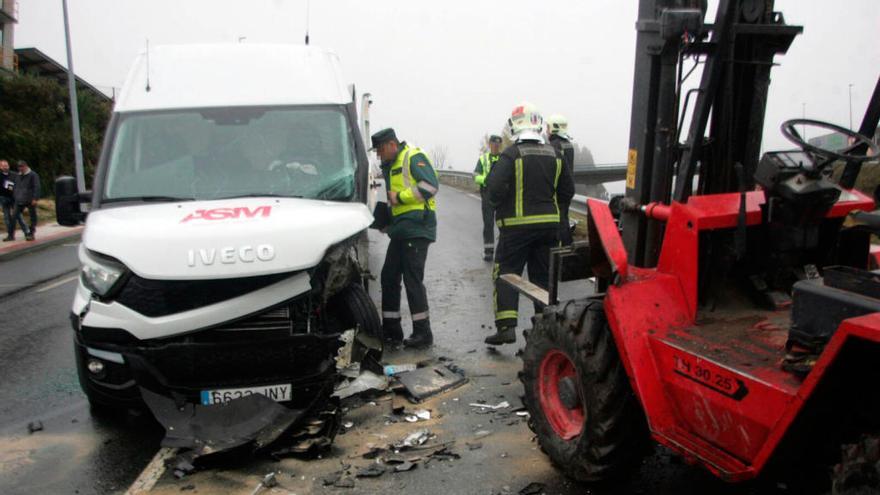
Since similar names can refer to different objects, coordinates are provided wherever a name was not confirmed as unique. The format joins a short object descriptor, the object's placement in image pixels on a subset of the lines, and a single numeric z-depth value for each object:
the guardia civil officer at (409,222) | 6.51
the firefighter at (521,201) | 6.20
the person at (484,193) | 11.18
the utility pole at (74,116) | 21.39
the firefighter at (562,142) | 8.10
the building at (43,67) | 36.75
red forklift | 2.36
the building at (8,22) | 38.38
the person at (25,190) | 15.99
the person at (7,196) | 15.93
